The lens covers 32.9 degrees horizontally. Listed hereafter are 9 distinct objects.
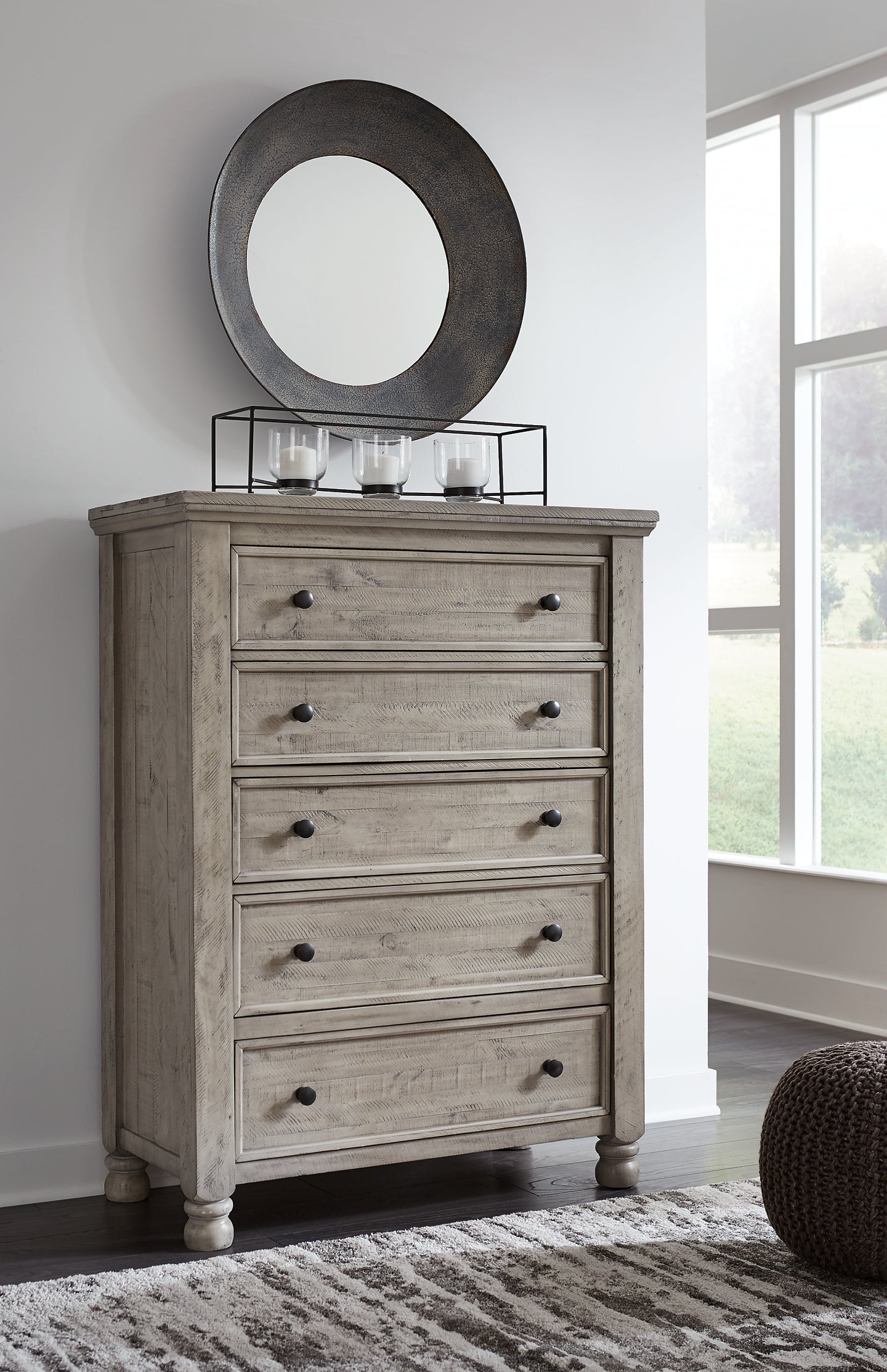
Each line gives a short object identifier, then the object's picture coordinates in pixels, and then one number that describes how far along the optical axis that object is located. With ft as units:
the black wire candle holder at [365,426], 9.21
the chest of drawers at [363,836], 7.88
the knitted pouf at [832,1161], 7.07
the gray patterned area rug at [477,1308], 6.50
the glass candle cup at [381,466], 8.91
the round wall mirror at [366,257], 9.32
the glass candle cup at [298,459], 8.73
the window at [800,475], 14.37
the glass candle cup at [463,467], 9.11
